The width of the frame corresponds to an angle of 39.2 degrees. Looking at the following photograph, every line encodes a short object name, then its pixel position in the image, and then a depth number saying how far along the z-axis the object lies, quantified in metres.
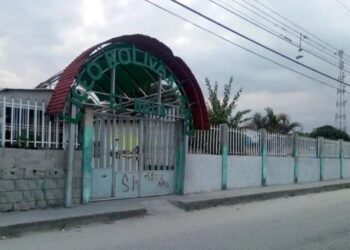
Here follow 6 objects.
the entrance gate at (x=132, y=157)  12.85
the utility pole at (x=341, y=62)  22.64
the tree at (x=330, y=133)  49.12
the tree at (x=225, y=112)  25.91
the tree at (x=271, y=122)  35.47
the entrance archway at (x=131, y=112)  11.95
